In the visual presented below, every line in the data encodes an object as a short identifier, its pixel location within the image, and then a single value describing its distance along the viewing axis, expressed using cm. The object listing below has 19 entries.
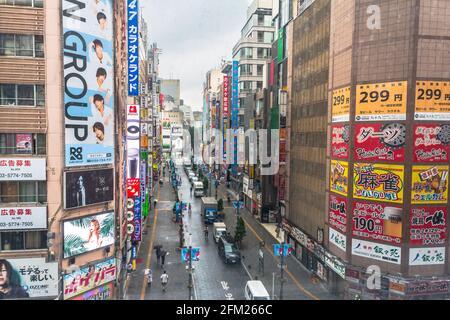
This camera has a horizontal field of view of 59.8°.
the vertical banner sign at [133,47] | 3238
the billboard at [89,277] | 2289
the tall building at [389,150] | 2377
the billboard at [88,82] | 2289
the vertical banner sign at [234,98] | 7506
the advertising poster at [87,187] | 2306
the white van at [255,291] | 2344
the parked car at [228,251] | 3488
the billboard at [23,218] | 2161
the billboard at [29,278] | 2145
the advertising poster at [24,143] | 2194
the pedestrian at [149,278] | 2936
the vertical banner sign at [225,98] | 8288
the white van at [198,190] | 7300
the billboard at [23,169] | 2156
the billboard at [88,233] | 2316
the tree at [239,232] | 3950
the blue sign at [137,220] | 3595
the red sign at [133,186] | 3391
